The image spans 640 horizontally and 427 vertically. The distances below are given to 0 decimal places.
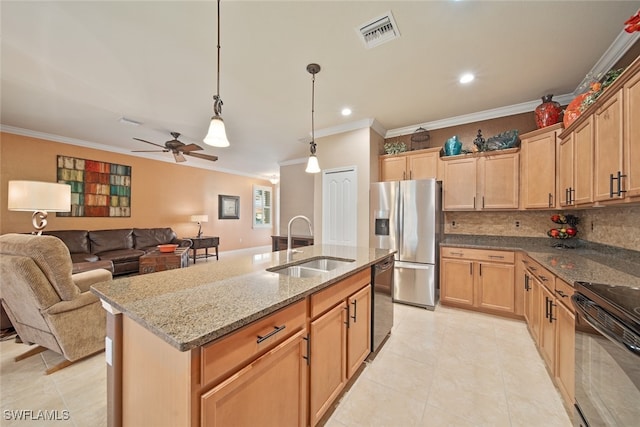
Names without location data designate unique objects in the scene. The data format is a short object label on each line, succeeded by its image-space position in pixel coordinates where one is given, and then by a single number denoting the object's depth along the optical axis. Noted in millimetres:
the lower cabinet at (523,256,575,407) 1446
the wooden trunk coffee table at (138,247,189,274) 3932
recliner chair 1665
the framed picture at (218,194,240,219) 7309
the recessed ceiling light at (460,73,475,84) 2521
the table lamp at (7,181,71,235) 2371
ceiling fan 4098
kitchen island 792
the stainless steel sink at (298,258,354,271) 2032
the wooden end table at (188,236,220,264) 5941
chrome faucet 2059
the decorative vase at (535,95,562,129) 2713
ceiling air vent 1823
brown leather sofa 4262
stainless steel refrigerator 3125
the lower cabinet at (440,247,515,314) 2848
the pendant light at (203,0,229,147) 1549
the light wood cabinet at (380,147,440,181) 3484
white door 3830
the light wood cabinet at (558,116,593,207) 1932
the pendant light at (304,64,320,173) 2361
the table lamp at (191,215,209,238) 6336
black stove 882
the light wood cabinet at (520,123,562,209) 2633
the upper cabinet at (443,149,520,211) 3033
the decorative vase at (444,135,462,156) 3391
